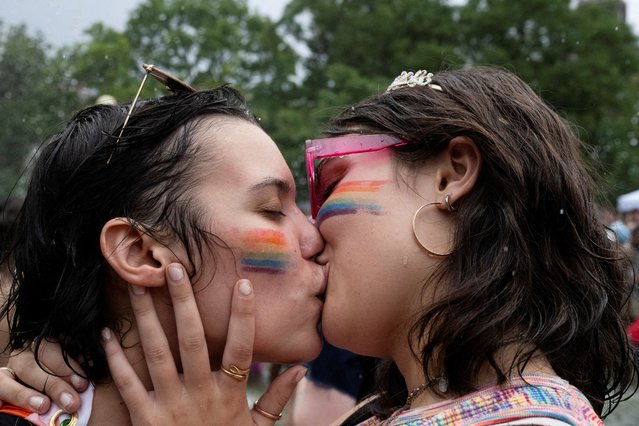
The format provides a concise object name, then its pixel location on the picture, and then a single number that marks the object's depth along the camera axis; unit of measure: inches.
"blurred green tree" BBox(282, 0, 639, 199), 494.7
